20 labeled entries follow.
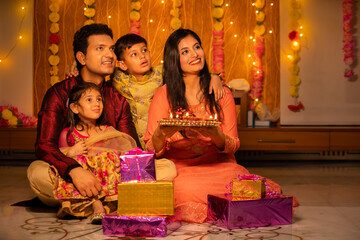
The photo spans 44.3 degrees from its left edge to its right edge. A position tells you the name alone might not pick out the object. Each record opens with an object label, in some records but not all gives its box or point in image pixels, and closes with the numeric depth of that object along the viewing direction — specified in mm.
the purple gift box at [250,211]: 2445
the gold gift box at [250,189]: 2498
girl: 2730
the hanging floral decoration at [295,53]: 5801
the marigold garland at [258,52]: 5781
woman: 2910
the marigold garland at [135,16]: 5844
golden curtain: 5875
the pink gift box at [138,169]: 2516
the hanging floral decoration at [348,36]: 5746
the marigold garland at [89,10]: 5859
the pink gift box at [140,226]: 2332
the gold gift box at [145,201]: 2404
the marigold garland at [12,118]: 5754
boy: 3441
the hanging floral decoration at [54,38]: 5961
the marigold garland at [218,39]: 5797
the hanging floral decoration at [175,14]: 5816
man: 2750
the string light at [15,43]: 6016
